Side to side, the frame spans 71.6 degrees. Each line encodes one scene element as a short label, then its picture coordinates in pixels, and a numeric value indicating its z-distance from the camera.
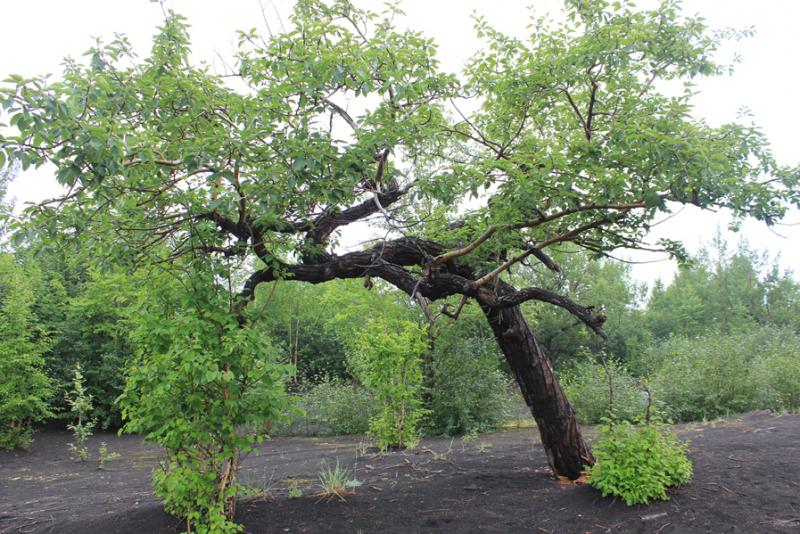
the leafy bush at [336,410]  10.94
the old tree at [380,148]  3.07
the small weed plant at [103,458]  8.08
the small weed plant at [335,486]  4.61
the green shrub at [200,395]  3.43
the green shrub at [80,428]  8.21
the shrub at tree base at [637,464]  3.97
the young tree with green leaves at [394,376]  7.74
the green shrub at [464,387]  9.95
